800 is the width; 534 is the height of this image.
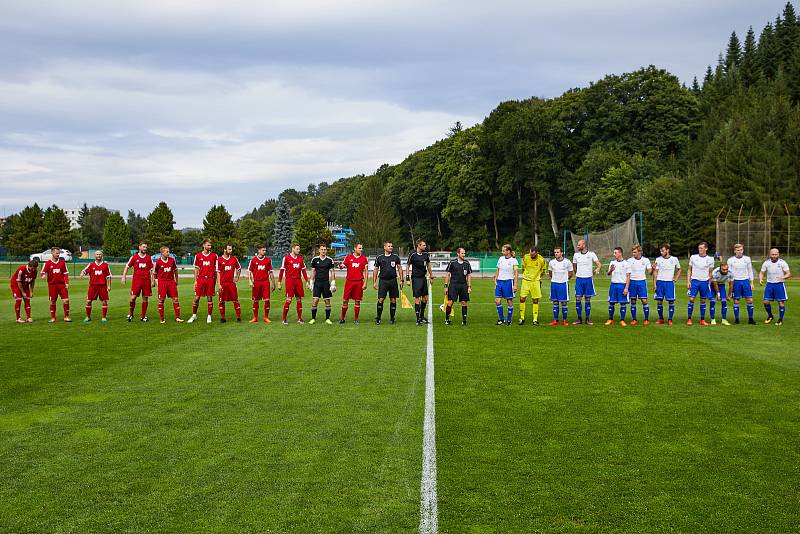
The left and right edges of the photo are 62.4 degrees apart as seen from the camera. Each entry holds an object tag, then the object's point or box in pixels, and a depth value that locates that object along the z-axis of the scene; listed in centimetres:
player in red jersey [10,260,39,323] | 1688
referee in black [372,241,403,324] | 1596
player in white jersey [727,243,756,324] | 1585
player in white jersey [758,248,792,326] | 1588
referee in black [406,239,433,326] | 1596
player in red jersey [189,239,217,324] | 1625
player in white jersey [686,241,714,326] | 1599
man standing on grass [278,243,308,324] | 1609
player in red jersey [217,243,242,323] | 1645
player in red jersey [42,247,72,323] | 1653
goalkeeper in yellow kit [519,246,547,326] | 1589
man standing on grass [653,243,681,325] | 1598
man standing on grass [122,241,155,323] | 1678
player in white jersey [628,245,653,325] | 1608
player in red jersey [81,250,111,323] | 1677
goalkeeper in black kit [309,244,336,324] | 1597
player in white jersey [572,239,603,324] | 1609
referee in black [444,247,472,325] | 1603
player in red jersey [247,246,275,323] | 1630
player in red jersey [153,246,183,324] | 1659
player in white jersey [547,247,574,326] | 1603
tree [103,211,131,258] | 8714
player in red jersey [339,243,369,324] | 1591
